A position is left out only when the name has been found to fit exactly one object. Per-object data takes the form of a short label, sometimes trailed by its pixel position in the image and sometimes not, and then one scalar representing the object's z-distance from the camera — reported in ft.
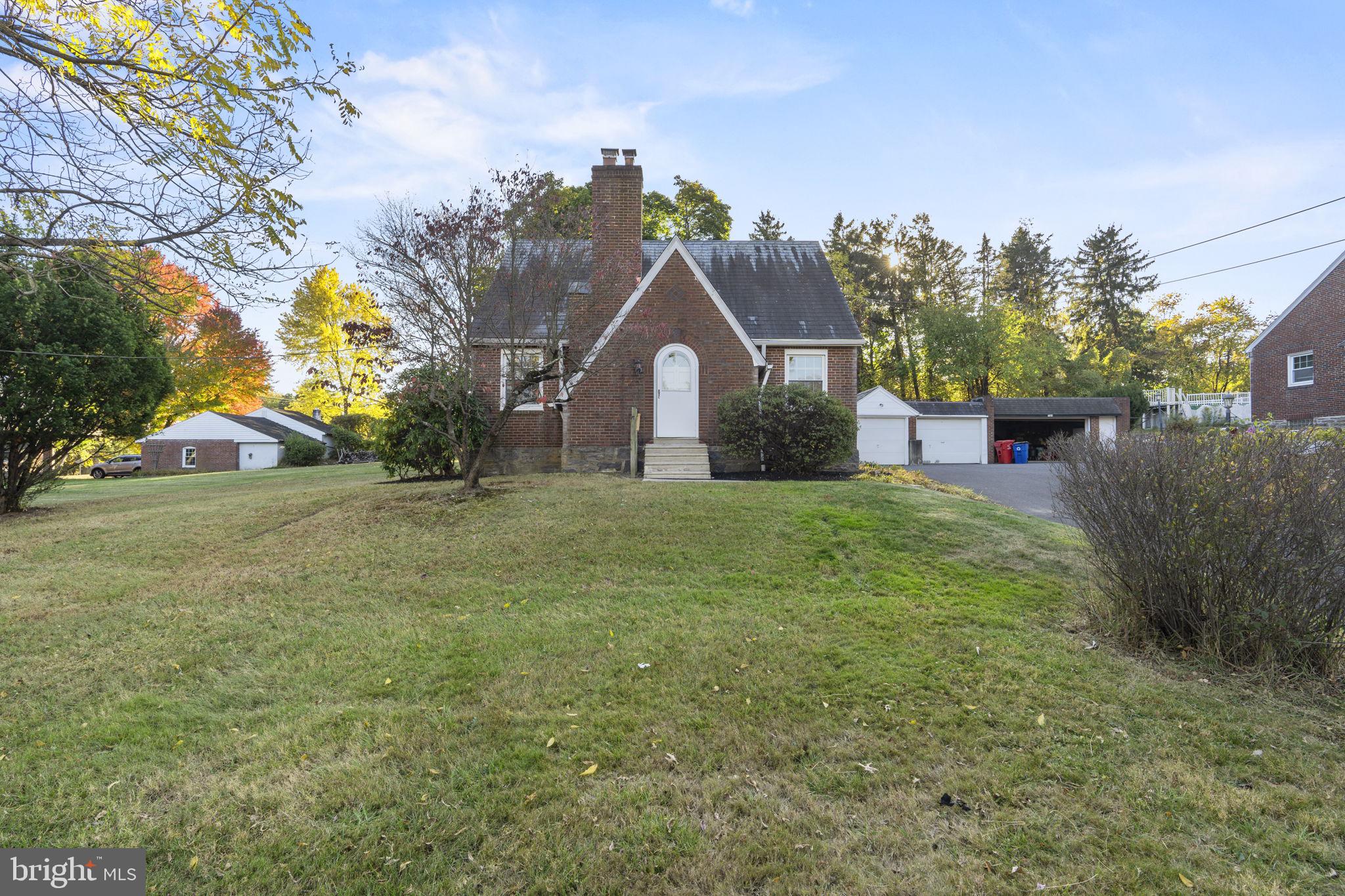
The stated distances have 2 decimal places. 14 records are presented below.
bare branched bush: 12.89
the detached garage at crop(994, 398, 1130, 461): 99.76
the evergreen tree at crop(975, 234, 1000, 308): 156.76
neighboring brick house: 70.28
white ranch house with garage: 117.39
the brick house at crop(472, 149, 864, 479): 46.47
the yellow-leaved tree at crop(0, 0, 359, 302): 11.62
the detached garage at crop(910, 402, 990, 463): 94.58
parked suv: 107.86
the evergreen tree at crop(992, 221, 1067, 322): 156.87
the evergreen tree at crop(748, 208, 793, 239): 144.15
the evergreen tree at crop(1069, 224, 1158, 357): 150.92
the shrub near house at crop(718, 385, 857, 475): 42.68
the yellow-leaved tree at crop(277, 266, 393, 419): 128.67
